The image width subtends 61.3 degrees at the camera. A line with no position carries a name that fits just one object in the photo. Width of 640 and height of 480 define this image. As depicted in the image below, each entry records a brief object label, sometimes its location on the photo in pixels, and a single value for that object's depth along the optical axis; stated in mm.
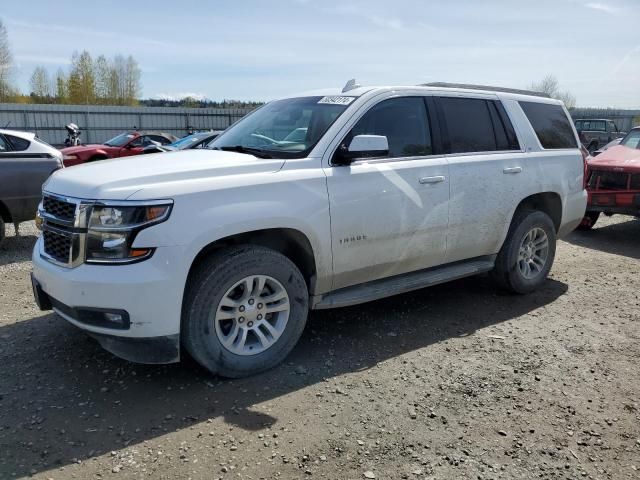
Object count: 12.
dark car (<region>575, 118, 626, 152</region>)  25922
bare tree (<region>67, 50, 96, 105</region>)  62094
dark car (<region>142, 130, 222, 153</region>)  12866
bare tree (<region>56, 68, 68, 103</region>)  65125
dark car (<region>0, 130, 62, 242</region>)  7223
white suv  3242
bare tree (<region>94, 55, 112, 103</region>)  64312
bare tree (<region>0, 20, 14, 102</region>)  48375
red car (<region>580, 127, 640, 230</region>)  8156
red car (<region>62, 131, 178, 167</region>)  15547
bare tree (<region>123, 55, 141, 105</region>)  66625
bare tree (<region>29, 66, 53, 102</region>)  68188
